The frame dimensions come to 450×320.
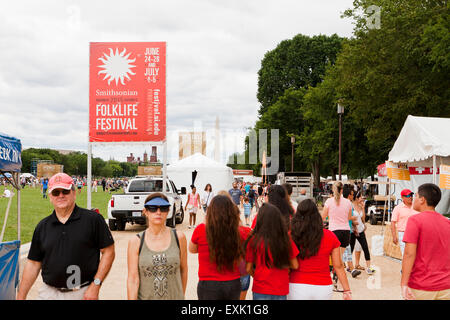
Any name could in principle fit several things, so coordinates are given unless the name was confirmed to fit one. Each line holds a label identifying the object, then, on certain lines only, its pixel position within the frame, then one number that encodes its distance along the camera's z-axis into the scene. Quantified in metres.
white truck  16.97
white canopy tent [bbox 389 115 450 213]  10.98
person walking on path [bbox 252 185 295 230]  6.07
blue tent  5.75
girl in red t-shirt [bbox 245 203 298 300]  4.07
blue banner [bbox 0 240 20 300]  5.70
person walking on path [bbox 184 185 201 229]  17.19
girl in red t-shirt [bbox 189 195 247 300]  4.08
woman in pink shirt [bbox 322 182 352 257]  8.12
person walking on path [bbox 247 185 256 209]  22.14
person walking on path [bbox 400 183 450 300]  4.10
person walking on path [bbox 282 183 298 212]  7.57
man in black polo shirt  3.70
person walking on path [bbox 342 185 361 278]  8.87
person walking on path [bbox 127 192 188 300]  3.62
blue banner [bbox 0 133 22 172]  6.68
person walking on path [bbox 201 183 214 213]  16.98
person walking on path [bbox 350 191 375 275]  9.18
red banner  15.18
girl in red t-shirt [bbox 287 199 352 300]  4.19
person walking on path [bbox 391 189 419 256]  8.03
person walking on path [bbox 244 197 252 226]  17.77
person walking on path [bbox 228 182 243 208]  16.86
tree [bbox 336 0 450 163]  20.67
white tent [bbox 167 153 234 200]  35.25
